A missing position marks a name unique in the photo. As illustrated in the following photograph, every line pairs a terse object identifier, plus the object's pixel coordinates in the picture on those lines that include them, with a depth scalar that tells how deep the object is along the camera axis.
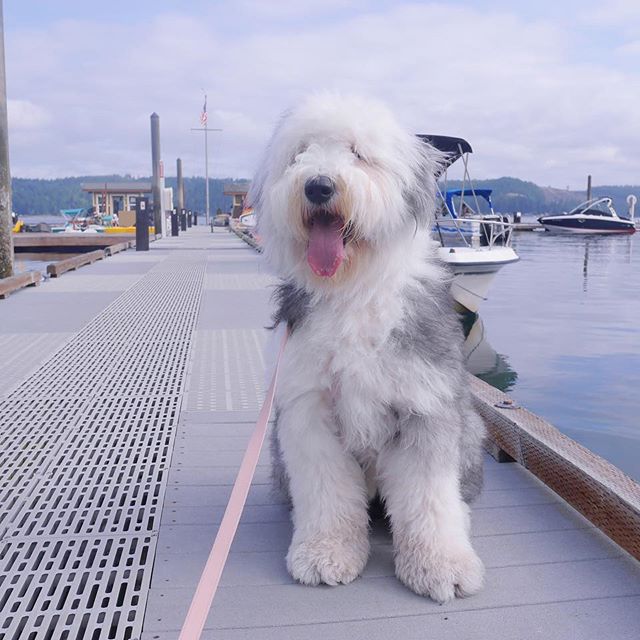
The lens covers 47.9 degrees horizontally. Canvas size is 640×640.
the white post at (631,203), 54.57
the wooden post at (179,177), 54.62
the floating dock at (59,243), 27.50
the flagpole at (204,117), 47.69
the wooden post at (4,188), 10.64
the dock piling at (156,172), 28.50
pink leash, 1.88
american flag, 47.84
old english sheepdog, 2.39
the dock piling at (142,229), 19.94
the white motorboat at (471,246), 12.29
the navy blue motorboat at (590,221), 43.44
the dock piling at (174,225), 32.34
